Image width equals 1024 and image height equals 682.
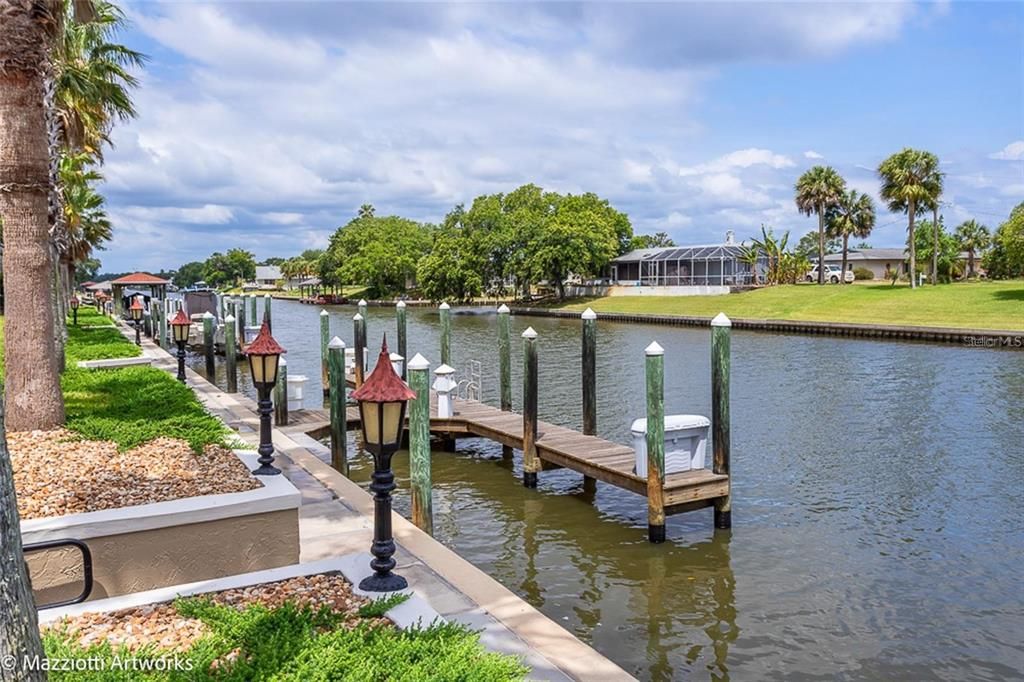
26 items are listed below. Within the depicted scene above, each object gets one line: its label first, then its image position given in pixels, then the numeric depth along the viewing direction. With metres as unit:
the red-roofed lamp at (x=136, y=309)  30.45
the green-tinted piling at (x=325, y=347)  22.70
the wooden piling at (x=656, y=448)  10.47
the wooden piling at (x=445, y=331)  18.52
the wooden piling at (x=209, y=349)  25.12
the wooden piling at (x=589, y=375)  14.23
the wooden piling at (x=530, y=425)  13.30
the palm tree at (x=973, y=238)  77.12
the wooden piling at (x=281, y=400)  15.83
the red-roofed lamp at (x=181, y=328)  17.62
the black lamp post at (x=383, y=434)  5.86
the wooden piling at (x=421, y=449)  9.96
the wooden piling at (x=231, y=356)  21.30
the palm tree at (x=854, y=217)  65.62
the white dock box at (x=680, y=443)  10.84
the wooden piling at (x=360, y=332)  22.53
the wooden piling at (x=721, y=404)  11.00
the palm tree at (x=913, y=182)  54.47
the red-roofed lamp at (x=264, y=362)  9.22
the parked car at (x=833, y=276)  68.14
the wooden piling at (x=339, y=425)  13.81
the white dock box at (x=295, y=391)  17.52
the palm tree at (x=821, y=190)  63.78
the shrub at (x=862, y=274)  76.50
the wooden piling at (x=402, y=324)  22.17
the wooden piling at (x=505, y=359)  17.16
